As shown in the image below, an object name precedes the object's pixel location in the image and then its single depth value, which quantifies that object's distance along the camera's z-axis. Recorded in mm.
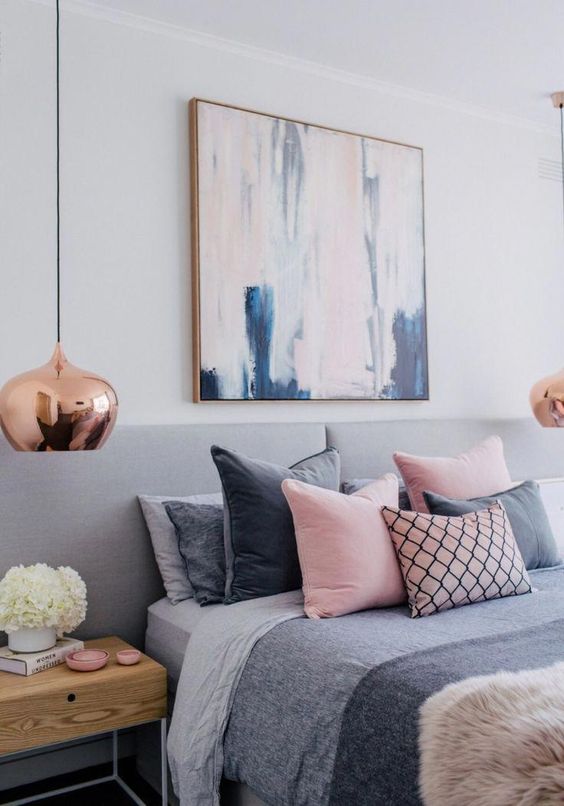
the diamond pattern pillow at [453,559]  2285
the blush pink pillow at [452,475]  2885
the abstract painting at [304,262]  2949
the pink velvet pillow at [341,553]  2246
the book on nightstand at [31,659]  2189
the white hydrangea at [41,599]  2199
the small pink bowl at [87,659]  2211
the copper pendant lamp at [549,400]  3299
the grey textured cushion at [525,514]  2680
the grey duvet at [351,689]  1638
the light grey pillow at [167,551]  2604
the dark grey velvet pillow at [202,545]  2502
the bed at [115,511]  2490
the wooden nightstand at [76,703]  2041
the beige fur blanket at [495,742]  1321
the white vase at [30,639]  2248
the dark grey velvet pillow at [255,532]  2418
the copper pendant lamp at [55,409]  2102
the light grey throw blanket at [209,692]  2062
